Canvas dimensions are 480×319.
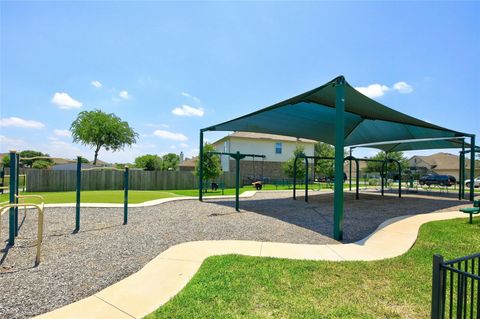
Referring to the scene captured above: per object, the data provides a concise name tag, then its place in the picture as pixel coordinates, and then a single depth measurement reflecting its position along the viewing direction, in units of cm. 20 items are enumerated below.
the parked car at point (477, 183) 3488
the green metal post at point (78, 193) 724
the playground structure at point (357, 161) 1420
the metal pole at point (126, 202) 806
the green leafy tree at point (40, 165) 4084
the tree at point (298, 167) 2692
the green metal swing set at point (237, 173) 1059
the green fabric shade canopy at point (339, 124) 718
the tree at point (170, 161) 5993
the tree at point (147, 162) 4916
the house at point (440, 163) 5197
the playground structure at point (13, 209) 473
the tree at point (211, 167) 1938
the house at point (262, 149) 3186
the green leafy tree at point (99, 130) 3222
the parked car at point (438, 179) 3219
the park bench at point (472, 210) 817
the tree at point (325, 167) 3130
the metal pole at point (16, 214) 623
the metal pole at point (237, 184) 1057
